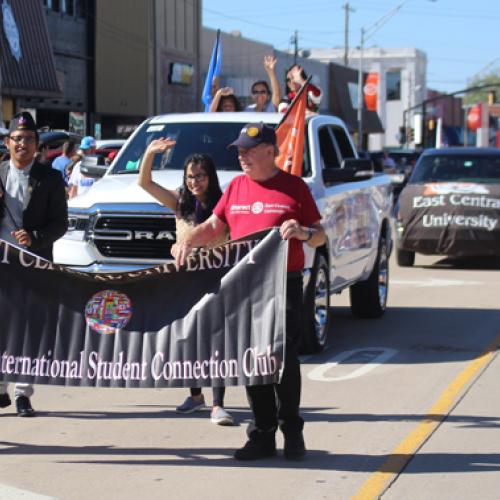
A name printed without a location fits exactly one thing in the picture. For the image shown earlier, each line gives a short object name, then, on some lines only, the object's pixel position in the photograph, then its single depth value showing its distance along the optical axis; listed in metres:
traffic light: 77.49
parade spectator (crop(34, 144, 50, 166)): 12.83
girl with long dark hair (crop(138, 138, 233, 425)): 7.65
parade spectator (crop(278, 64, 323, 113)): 12.14
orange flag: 10.40
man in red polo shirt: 6.61
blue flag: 13.17
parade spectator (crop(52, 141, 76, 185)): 17.30
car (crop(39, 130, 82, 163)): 14.67
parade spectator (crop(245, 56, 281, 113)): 12.34
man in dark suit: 7.67
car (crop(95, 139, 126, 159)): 19.53
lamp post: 58.30
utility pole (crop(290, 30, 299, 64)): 58.78
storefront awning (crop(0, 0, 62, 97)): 33.44
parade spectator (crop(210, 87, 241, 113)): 12.09
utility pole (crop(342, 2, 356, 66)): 72.75
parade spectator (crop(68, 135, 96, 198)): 15.11
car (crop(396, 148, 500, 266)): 18.27
